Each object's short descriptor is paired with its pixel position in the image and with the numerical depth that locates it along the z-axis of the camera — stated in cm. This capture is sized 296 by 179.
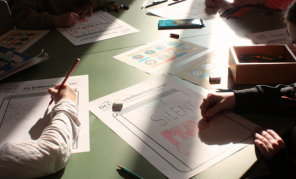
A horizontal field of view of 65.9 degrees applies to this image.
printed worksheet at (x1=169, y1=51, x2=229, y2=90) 72
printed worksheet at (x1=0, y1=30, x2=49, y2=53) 100
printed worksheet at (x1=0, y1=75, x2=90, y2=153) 55
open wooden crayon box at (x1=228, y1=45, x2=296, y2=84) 67
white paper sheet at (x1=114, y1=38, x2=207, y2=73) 83
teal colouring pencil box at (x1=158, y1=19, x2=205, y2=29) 110
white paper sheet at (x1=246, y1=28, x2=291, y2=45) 94
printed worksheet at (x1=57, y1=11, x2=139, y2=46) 105
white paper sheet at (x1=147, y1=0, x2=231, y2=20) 123
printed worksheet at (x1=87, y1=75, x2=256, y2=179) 47
